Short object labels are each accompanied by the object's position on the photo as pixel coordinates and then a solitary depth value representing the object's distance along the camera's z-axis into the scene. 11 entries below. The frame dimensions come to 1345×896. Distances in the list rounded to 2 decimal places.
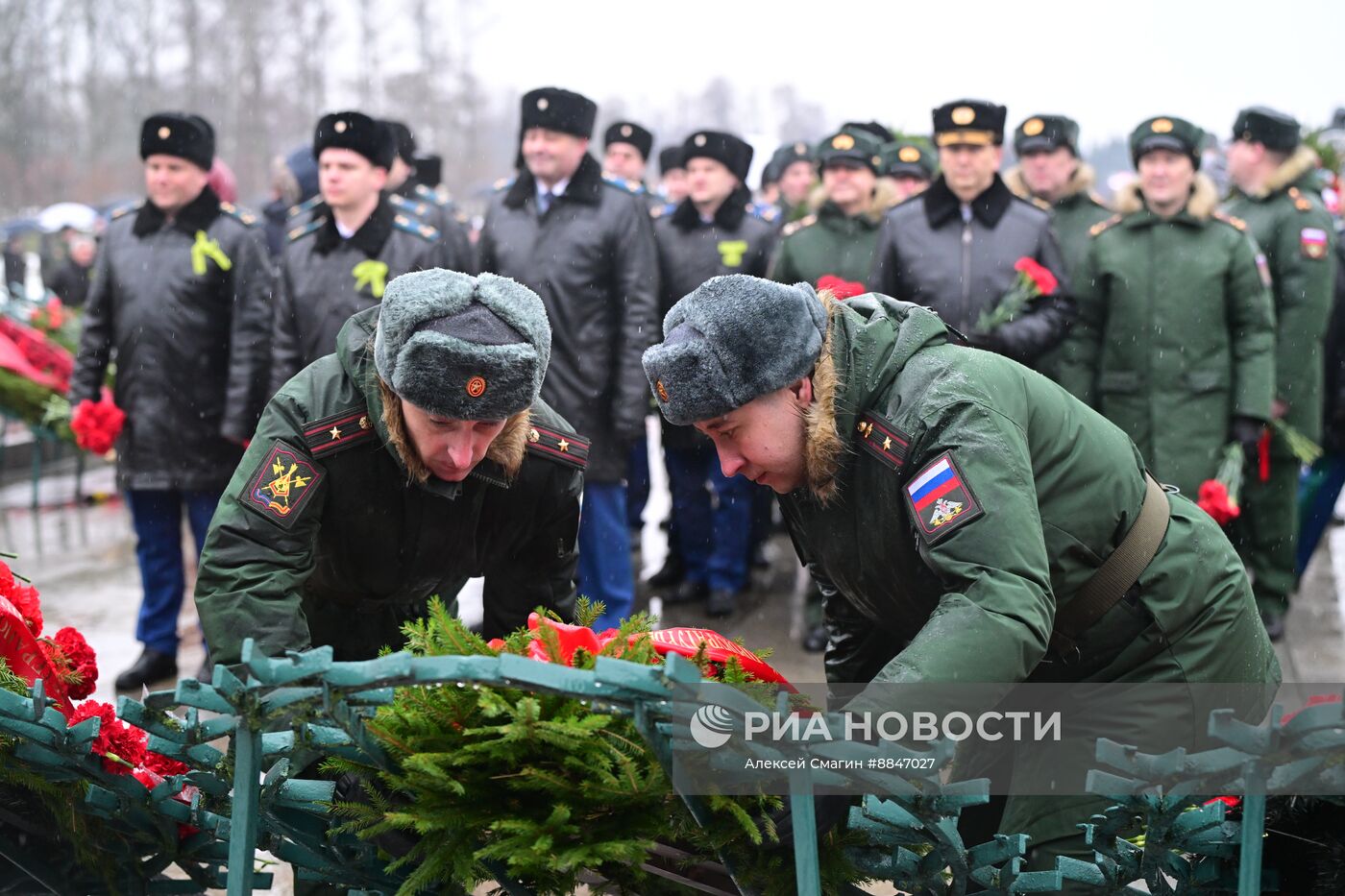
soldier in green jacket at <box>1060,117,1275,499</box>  6.30
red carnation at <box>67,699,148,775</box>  2.50
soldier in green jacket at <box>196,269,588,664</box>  2.87
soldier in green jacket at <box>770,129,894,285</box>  7.38
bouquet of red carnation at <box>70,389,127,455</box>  6.40
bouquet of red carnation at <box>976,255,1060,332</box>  6.02
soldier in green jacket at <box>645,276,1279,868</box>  2.39
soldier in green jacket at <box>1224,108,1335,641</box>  6.94
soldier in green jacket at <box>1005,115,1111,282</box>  8.04
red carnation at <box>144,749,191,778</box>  2.65
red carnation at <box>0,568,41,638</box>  2.78
